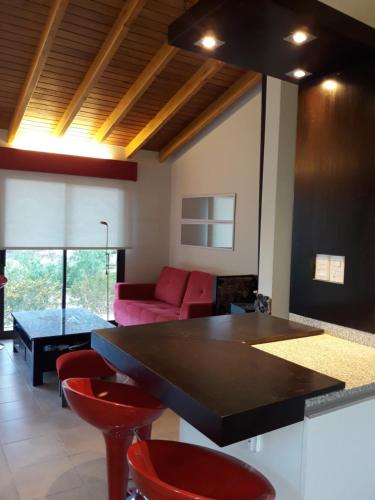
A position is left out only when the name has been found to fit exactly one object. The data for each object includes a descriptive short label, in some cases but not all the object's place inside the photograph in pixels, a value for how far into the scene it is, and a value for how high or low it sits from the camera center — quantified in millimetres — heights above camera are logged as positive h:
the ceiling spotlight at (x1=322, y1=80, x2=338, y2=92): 2013 +738
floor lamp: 5954 -427
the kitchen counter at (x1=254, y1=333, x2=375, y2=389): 1441 -452
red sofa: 4773 -792
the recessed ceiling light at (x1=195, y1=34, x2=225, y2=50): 1663 +769
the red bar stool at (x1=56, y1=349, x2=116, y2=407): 2479 -796
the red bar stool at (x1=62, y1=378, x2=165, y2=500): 1604 -709
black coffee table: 3756 -937
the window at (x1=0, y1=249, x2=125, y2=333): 5348 -645
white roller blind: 5164 +253
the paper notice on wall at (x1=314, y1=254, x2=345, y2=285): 1975 -138
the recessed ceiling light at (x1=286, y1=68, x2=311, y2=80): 2047 +802
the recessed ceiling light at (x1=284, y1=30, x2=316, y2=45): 1636 +785
